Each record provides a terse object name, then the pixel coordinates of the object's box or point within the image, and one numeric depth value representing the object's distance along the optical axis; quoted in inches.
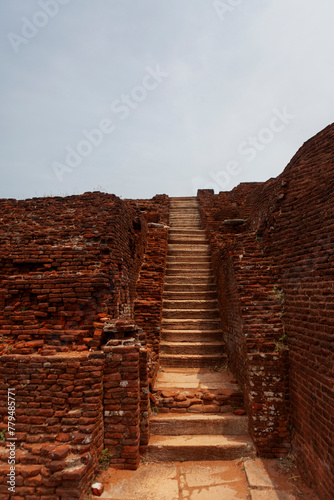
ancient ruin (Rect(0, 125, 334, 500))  143.6
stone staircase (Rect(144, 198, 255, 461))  170.4
